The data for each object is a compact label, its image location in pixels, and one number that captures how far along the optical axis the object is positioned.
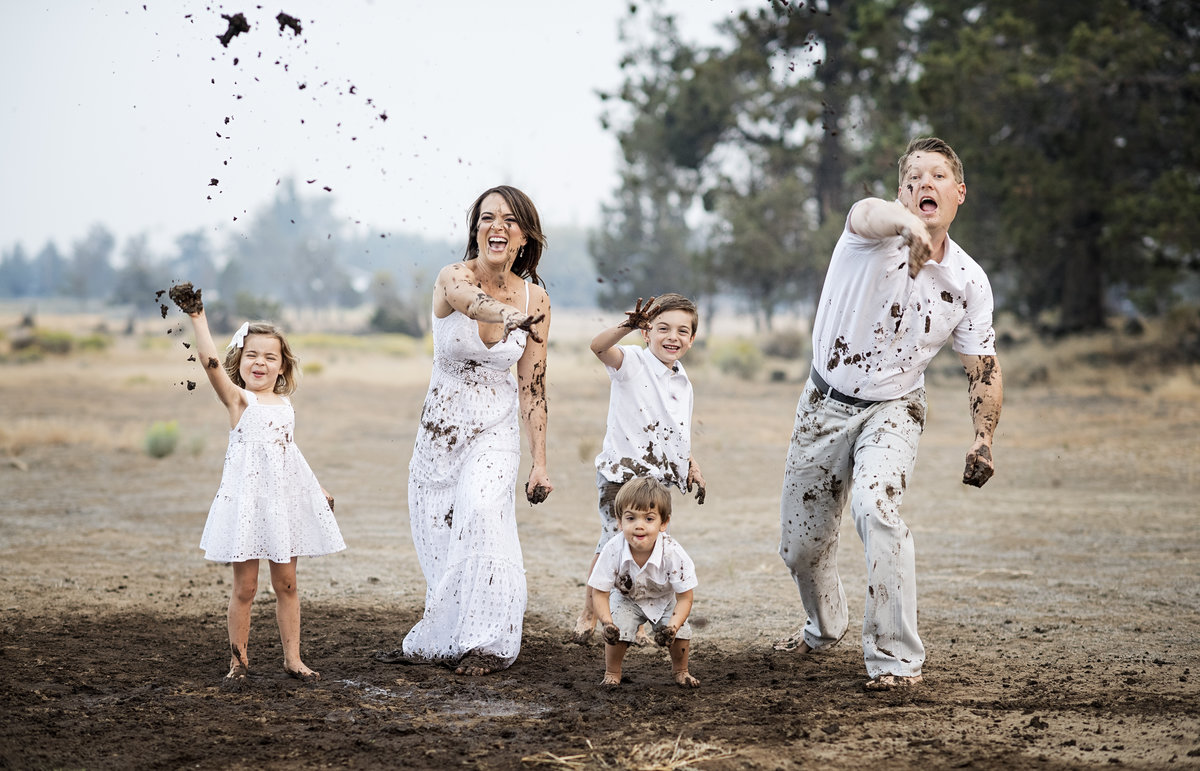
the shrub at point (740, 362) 33.34
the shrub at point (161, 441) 15.54
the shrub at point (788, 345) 41.69
